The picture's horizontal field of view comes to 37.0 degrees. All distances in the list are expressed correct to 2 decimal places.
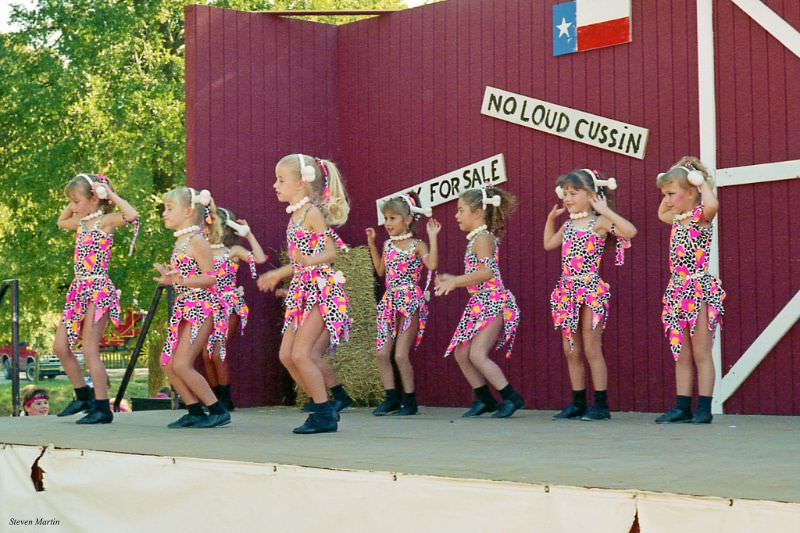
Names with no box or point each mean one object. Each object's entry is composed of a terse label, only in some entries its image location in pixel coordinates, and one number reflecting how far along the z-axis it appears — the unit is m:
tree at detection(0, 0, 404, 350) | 17.53
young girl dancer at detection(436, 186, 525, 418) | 7.12
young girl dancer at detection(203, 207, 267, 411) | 7.86
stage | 3.47
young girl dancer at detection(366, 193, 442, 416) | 7.60
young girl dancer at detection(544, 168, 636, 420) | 6.88
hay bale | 8.37
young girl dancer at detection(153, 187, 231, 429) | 6.24
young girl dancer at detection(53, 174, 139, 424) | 6.75
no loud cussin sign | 7.66
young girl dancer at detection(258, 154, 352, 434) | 5.86
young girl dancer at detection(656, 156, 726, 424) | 6.37
